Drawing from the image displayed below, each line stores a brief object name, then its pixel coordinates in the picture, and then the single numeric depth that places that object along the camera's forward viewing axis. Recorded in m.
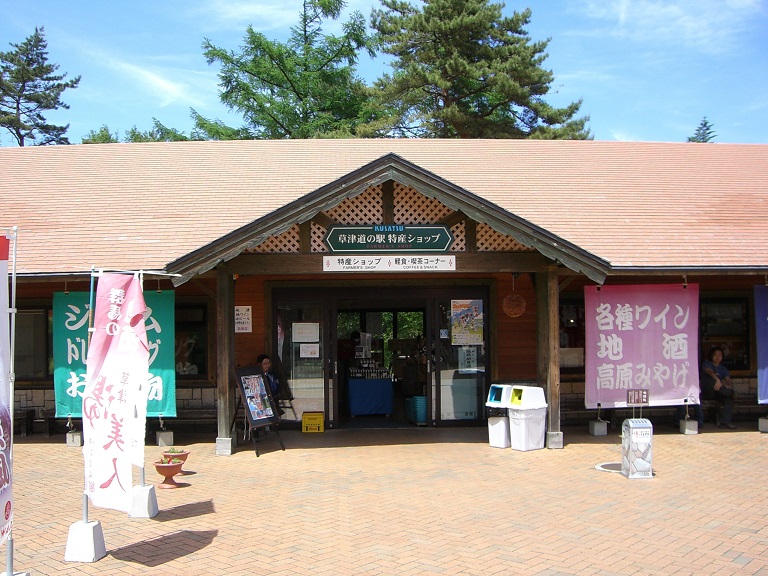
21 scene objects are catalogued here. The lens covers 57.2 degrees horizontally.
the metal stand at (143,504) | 7.14
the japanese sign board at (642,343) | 10.99
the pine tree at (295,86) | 30.22
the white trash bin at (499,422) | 10.32
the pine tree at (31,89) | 37.94
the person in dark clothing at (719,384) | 11.75
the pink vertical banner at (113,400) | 6.20
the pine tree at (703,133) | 53.85
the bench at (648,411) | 12.11
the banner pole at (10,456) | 5.05
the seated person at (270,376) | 10.90
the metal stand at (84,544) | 5.93
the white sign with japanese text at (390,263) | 9.83
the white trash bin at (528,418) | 10.11
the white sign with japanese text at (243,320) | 11.73
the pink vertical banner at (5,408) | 4.93
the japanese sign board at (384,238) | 9.88
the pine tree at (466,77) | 28.12
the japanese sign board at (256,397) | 10.17
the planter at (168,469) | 8.05
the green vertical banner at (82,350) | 10.65
